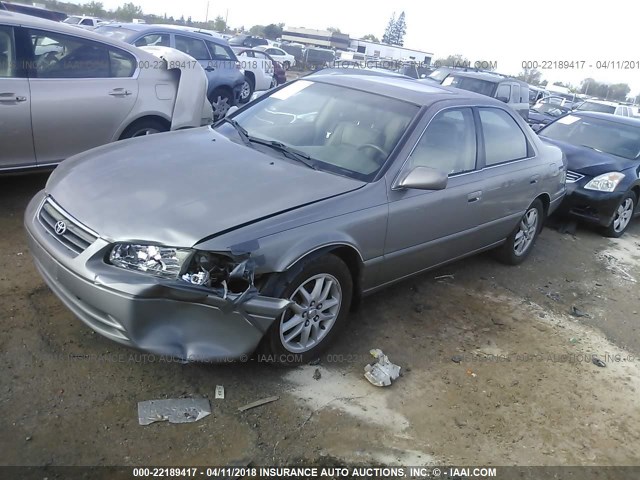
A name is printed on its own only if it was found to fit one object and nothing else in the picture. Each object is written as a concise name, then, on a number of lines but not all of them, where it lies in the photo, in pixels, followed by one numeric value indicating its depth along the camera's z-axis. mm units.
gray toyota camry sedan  2811
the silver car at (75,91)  4785
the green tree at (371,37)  105800
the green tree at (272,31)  78875
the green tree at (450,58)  42431
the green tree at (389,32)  108625
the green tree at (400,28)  108625
